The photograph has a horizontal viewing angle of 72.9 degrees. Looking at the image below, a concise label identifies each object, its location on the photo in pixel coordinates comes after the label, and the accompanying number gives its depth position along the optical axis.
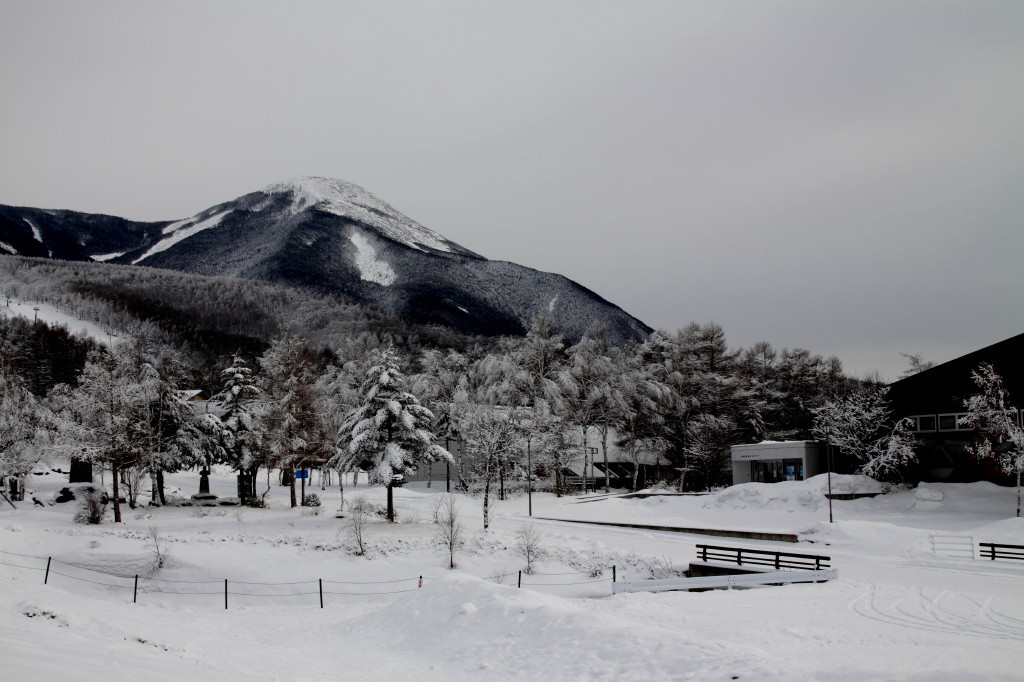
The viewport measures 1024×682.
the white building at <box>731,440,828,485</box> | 53.28
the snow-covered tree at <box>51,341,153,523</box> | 37.38
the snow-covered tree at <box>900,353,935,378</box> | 78.00
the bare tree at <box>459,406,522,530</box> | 50.54
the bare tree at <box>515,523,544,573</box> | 31.40
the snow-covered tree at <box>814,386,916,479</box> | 48.53
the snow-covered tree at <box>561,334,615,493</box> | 61.91
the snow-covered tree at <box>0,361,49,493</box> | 37.50
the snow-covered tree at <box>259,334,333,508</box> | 46.69
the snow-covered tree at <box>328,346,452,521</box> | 39.41
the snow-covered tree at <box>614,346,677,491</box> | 61.00
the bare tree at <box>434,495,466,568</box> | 31.65
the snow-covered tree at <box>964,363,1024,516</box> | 37.72
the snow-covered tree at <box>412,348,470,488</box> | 64.38
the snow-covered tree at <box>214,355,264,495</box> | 46.33
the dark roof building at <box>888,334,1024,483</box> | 44.25
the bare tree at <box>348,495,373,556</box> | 32.03
